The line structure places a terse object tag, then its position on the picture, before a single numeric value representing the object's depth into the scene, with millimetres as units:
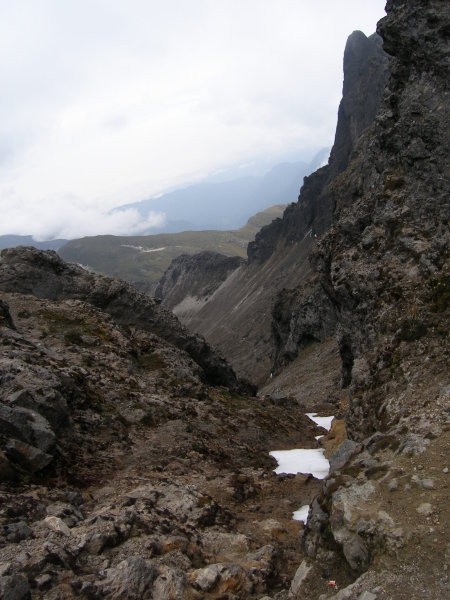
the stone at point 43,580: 10584
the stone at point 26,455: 17078
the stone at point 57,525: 12938
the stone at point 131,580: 10727
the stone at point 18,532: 12273
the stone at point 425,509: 10133
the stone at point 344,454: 14688
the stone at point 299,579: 10501
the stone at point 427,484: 10884
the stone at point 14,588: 9893
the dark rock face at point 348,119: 176875
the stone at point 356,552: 10008
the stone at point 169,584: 10984
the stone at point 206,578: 11402
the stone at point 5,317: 29191
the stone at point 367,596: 8780
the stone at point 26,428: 17875
